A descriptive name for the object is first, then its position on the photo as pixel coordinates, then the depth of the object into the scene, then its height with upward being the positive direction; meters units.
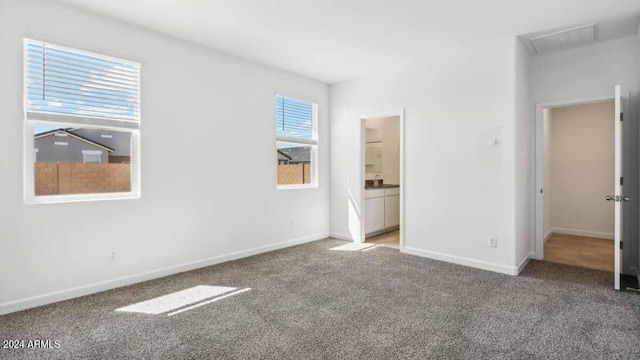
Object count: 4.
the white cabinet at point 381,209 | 5.69 -0.55
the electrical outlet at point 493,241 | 3.89 -0.73
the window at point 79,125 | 2.90 +0.51
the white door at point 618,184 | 3.20 -0.05
